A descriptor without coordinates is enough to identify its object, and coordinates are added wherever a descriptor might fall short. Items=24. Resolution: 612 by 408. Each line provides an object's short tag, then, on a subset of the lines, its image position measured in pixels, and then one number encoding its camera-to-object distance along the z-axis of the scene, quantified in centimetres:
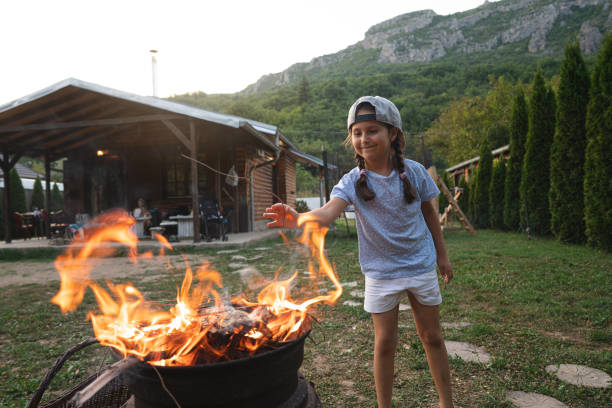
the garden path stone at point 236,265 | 590
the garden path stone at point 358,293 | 398
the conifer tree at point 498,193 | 1141
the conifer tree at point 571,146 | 730
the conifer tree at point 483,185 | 1245
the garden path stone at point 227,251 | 758
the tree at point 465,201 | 1505
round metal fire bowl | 111
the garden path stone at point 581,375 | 199
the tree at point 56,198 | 1925
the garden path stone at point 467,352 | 236
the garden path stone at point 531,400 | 182
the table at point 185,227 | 976
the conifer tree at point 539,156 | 877
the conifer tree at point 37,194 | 1689
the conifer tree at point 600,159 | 621
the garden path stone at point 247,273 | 507
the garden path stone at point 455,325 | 293
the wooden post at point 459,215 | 988
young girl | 159
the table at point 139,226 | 985
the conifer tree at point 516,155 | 1007
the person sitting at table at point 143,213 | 1036
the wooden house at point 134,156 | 930
